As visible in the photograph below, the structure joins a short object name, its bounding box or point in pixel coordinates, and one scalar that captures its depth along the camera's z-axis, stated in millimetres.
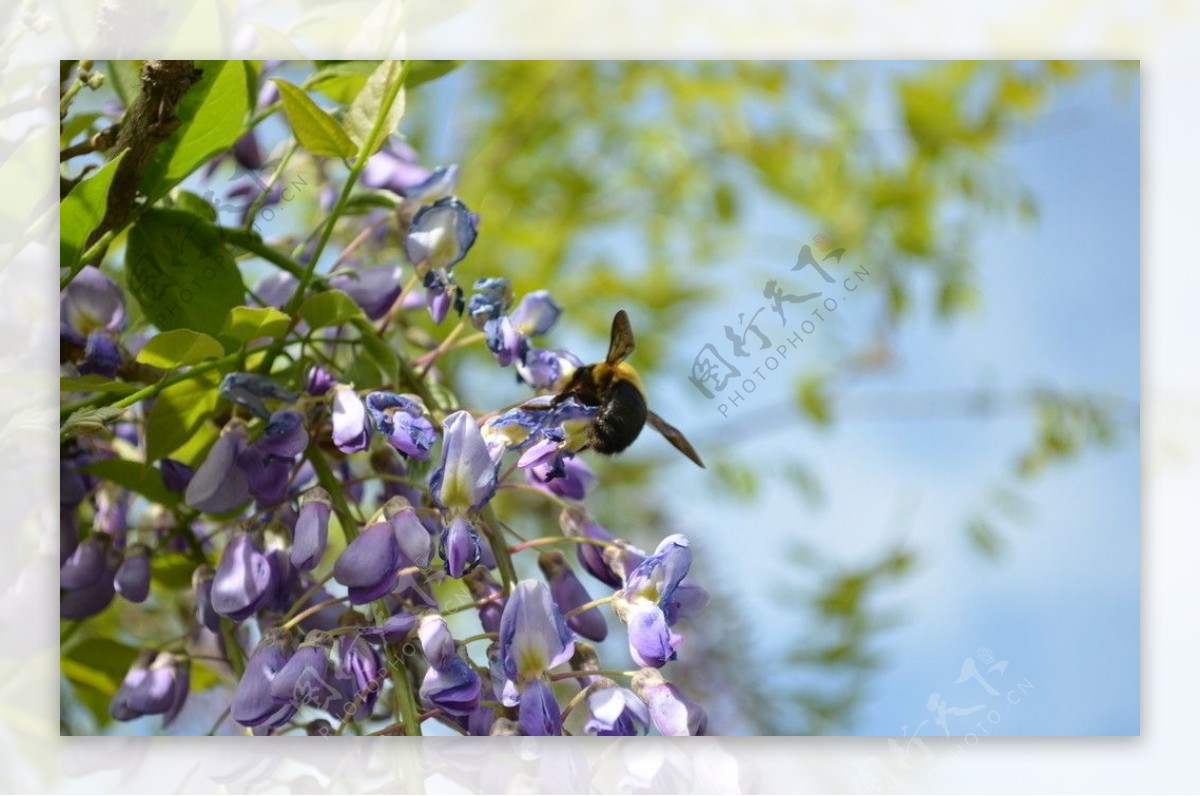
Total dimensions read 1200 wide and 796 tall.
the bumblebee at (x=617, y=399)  1201
